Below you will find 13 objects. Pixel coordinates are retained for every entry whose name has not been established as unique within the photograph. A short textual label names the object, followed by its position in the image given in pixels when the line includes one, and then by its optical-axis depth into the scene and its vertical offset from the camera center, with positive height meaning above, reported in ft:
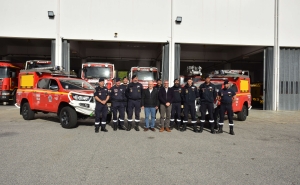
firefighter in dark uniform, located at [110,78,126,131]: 22.40 -0.59
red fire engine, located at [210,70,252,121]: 28.17 +0.87
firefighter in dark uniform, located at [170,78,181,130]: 22.64 -1.11
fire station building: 44.47 +14.49
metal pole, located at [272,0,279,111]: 47.37 +3.82
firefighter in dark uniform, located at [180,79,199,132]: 22.30 -0.56
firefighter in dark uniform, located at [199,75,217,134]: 22.07 -0.55
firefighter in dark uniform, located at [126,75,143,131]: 22.42 -0.49
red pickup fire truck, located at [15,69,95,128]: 22.64 -0.30
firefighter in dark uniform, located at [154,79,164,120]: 23.53 +0.86
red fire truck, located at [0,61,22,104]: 44.47 +2.52
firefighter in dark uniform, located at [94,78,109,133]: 21.64 -0.99
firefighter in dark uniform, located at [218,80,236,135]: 21.89 -0.74
